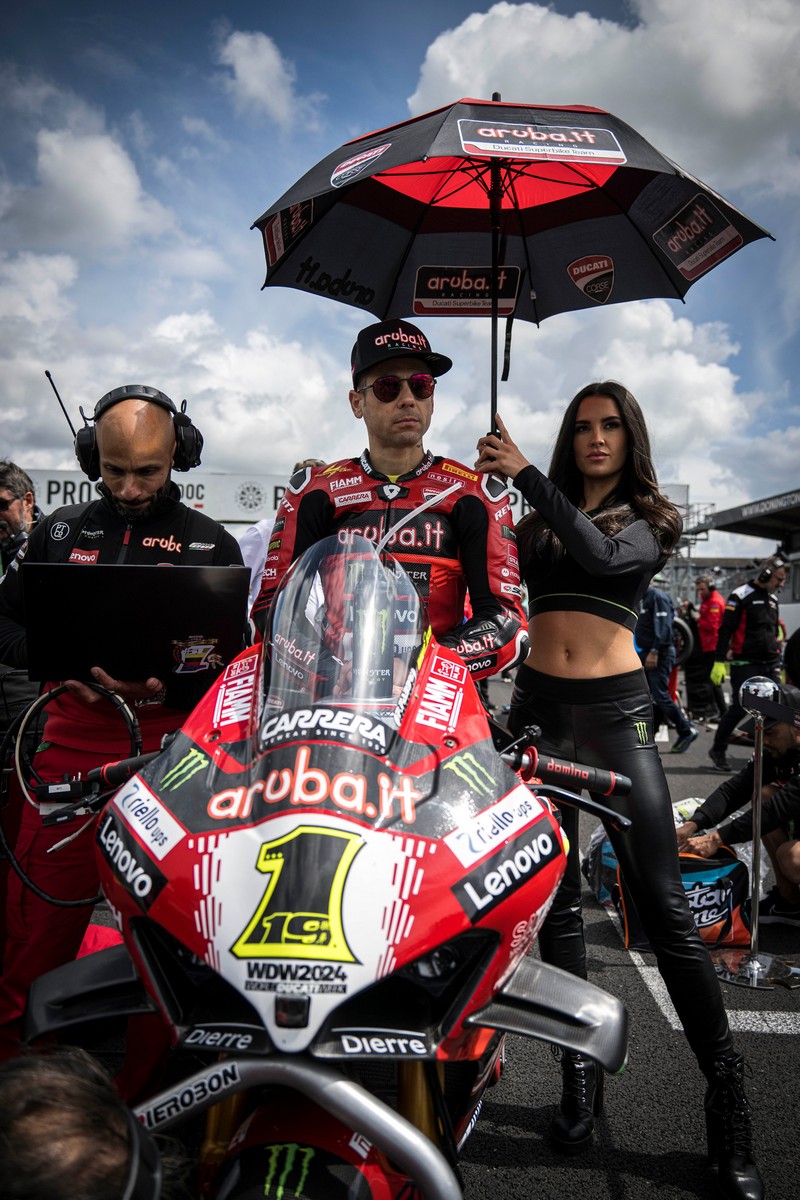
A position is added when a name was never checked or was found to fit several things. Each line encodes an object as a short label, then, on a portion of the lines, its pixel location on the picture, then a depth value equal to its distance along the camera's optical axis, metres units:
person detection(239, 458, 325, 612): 5.28
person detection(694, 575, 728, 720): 12.54
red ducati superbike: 1.12
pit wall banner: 24.48
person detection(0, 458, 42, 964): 3.86
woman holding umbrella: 2.38
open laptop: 2.21
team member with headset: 2.42
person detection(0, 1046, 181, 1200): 0.96
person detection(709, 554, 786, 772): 8.53
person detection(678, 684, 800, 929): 4.17
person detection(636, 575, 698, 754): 9.11
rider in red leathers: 2.54
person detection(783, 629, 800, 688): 5.02
